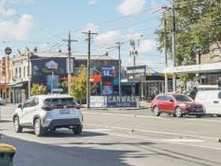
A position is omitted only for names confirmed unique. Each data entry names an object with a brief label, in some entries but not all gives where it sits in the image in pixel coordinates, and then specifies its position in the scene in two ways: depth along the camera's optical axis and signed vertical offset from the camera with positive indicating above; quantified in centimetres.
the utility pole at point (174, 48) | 5586 +505
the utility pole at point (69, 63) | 7582 +486
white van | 3950 +16
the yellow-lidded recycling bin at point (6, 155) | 678 -57
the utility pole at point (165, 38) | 6709 +699
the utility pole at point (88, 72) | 6638 +327
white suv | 2364 -43
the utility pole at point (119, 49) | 9066 +814
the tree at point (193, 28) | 6469 +820
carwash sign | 7025 +19
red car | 3972 -22
